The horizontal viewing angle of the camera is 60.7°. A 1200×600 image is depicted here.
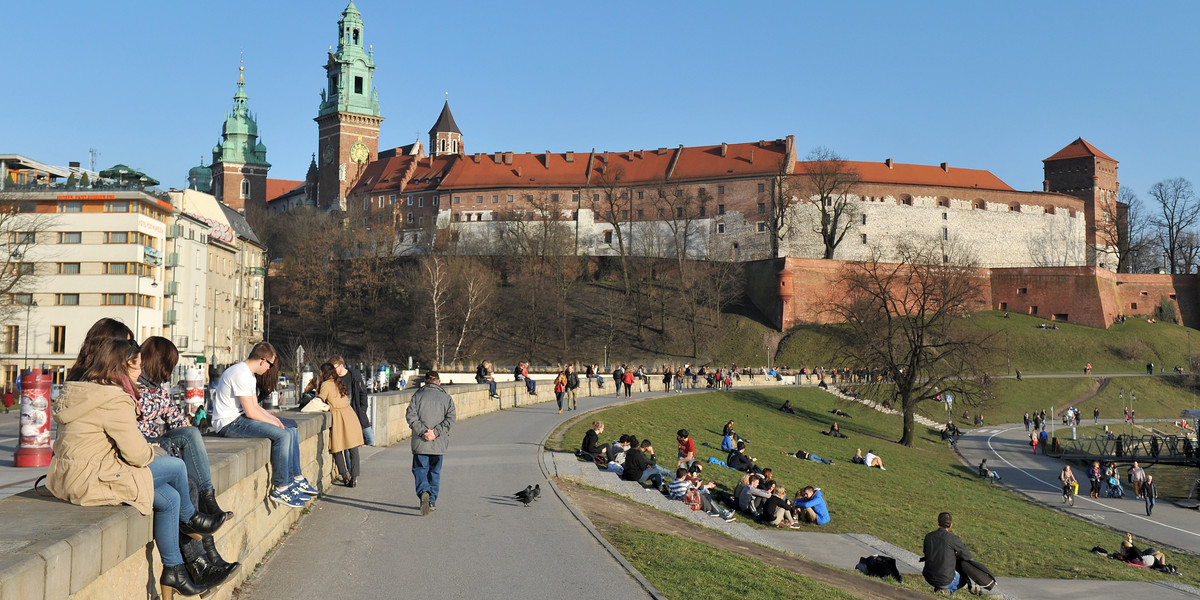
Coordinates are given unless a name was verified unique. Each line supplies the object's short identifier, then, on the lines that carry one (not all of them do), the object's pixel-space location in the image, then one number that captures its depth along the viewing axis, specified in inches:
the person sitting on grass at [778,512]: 693.9
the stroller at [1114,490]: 1366.9
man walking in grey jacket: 474.3
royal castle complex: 3491.6
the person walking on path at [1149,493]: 1213.1
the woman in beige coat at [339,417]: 513.3
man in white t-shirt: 377.4
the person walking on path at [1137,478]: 1295.5
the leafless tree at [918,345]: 1728.6
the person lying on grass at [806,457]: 1220.1
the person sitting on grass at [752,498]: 713.6
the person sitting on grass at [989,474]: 1460.4
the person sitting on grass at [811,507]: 733.3
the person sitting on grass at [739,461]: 911.0
